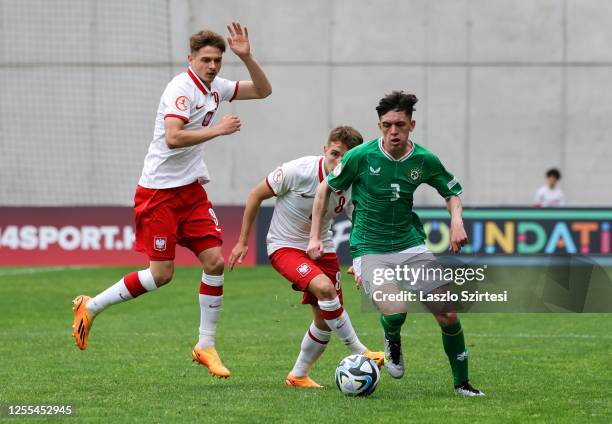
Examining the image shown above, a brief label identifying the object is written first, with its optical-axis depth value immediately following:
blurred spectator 45.84
